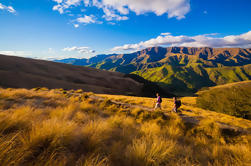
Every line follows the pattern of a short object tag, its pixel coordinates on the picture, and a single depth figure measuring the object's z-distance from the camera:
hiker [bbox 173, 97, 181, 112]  11.60
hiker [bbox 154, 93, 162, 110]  12.00
